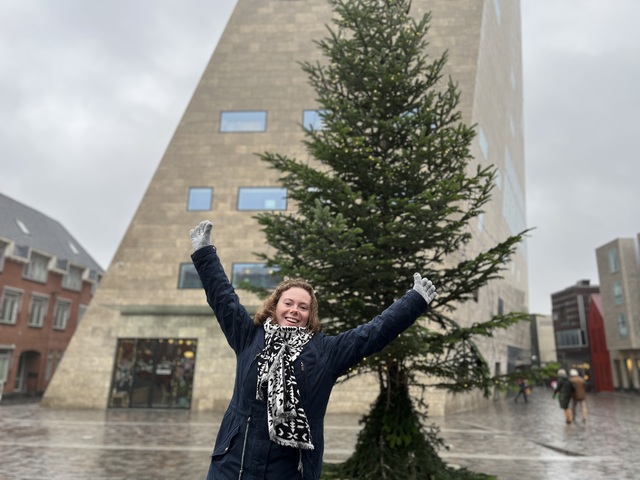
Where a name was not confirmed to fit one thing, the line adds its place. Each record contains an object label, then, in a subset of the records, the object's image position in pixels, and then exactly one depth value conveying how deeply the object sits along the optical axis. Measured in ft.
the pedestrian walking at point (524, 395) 108.29
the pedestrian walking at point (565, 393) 60.85
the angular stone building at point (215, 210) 78.54
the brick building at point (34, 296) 111.34
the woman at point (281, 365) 9.53
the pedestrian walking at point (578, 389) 61.31
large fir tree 25.38
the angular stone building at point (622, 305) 140.29
